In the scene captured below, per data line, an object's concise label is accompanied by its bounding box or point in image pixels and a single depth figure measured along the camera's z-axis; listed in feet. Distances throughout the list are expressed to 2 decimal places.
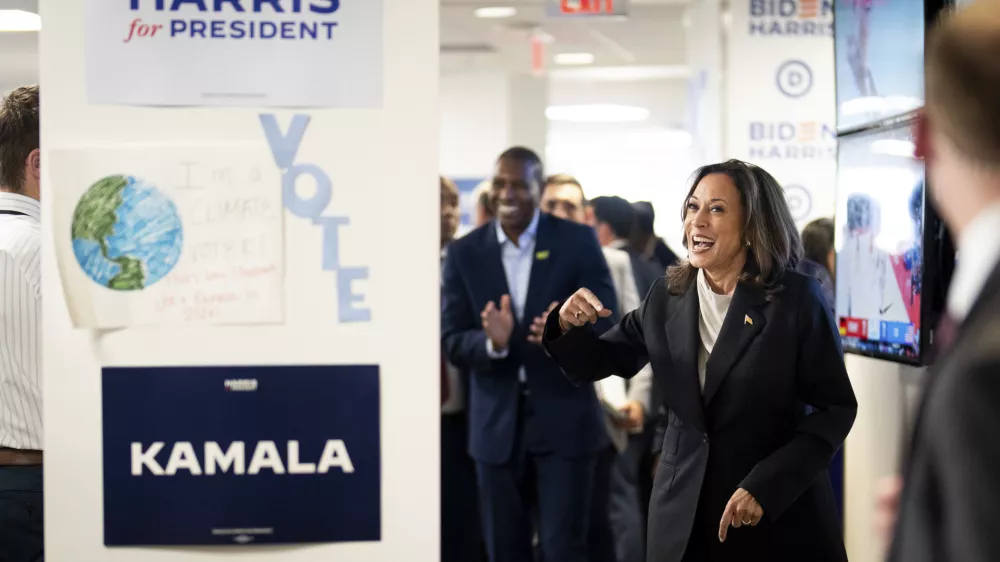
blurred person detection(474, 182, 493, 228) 20.27
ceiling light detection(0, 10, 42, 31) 29.22
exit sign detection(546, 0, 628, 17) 29.43
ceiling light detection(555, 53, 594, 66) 46.21
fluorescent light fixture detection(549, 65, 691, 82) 50.21
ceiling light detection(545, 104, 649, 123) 60.18
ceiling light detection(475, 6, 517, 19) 36.48
